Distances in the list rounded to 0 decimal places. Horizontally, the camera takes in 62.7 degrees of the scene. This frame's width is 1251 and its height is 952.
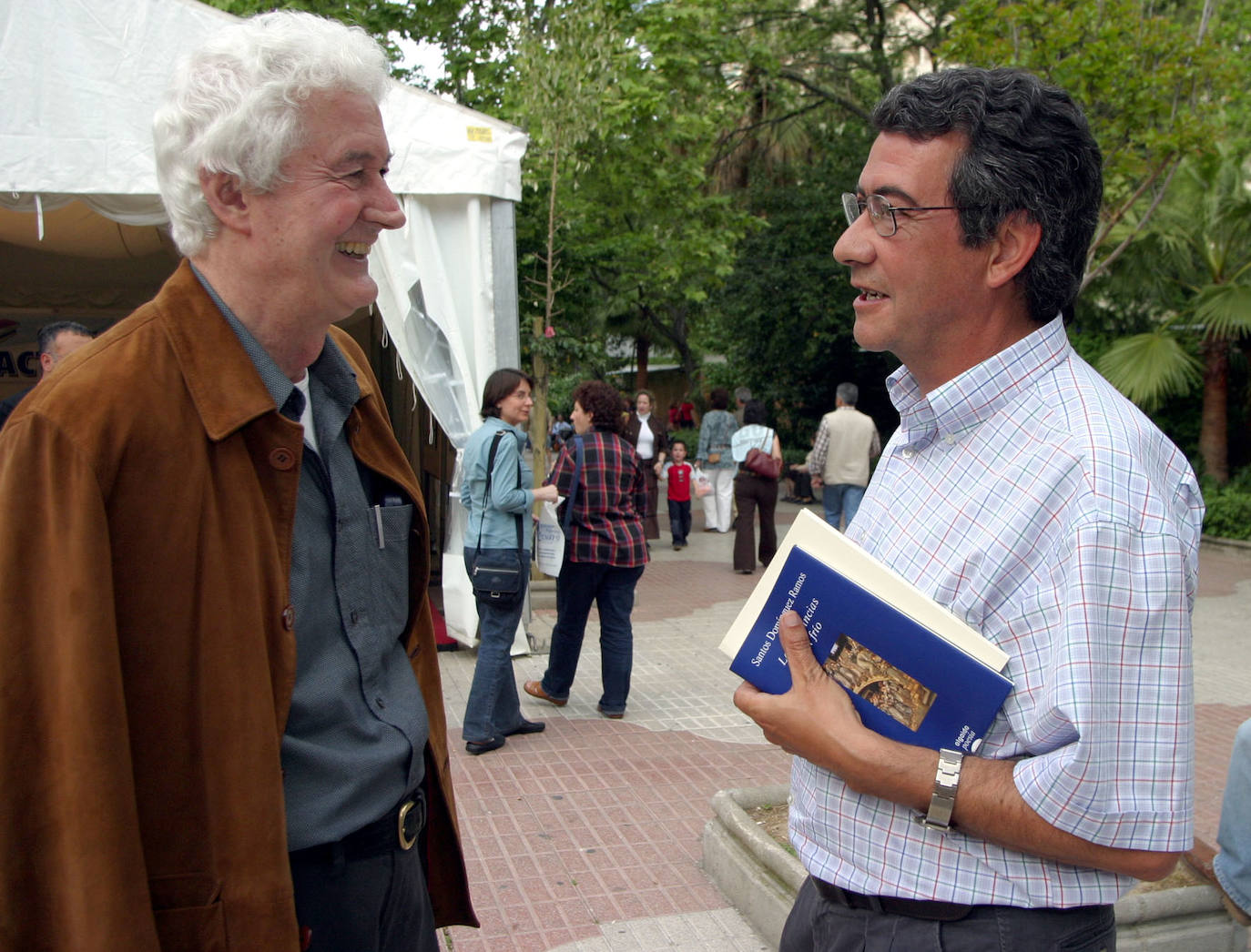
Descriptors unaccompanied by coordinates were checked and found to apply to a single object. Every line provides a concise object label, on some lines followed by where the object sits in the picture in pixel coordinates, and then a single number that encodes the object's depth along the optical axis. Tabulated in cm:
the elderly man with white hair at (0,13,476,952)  120
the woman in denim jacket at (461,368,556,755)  522
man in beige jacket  1016
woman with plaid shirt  566
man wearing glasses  129
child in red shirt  1213
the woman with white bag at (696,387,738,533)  1220
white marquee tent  545
